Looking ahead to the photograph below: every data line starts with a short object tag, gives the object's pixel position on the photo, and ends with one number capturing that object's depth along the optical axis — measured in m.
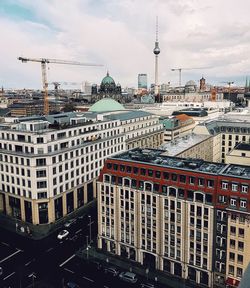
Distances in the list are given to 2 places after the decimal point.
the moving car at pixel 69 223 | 101.00
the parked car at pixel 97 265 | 79.81
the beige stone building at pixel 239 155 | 112.01
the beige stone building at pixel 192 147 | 118.36
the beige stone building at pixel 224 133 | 150.73
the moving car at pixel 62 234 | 93.44
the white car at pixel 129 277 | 73.71
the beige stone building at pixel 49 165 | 98.69
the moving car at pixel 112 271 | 76.99
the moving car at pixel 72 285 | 70.81
